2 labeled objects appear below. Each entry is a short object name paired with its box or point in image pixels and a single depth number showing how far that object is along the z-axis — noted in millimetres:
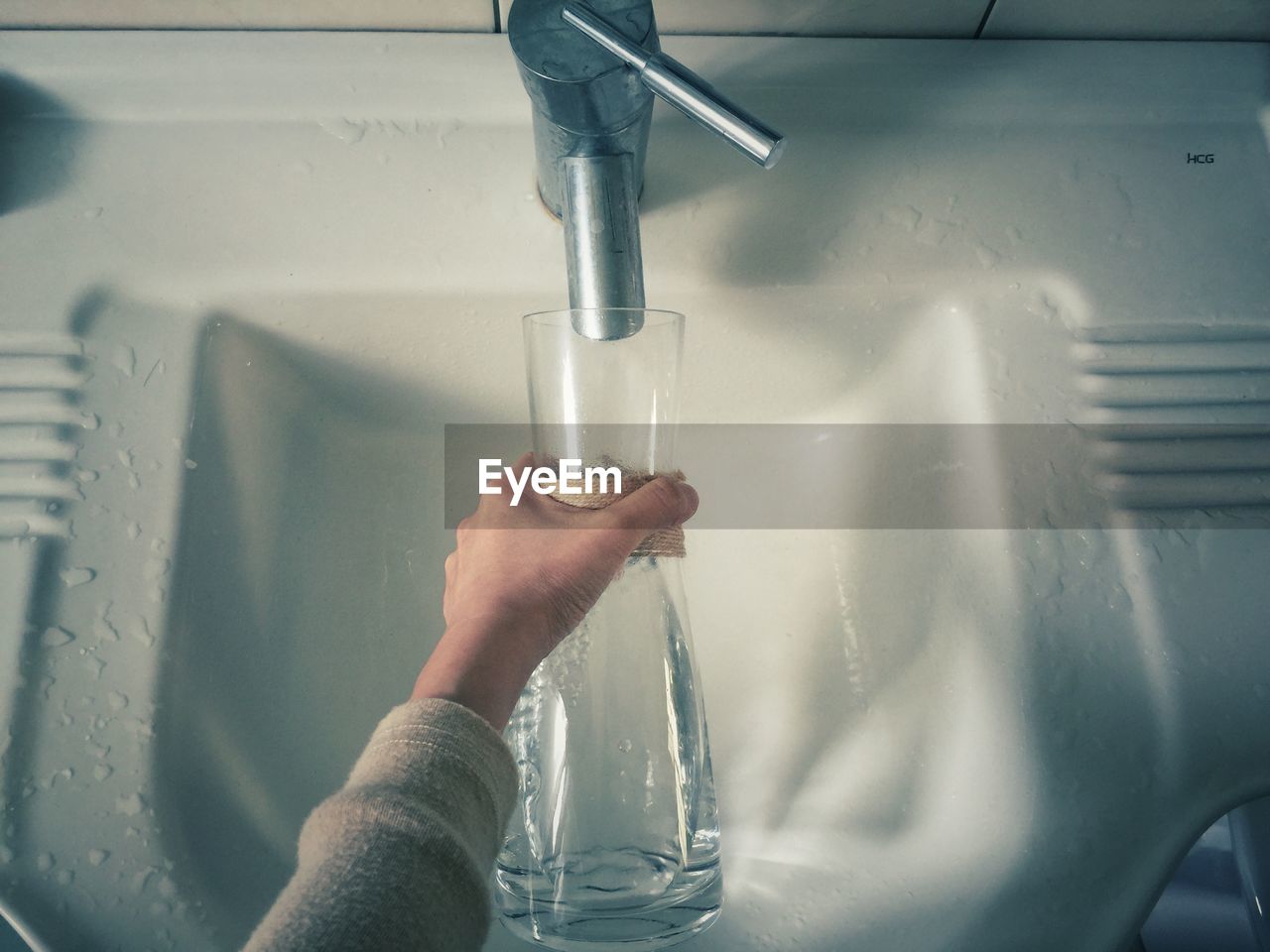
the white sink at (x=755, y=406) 432
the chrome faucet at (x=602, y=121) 371
